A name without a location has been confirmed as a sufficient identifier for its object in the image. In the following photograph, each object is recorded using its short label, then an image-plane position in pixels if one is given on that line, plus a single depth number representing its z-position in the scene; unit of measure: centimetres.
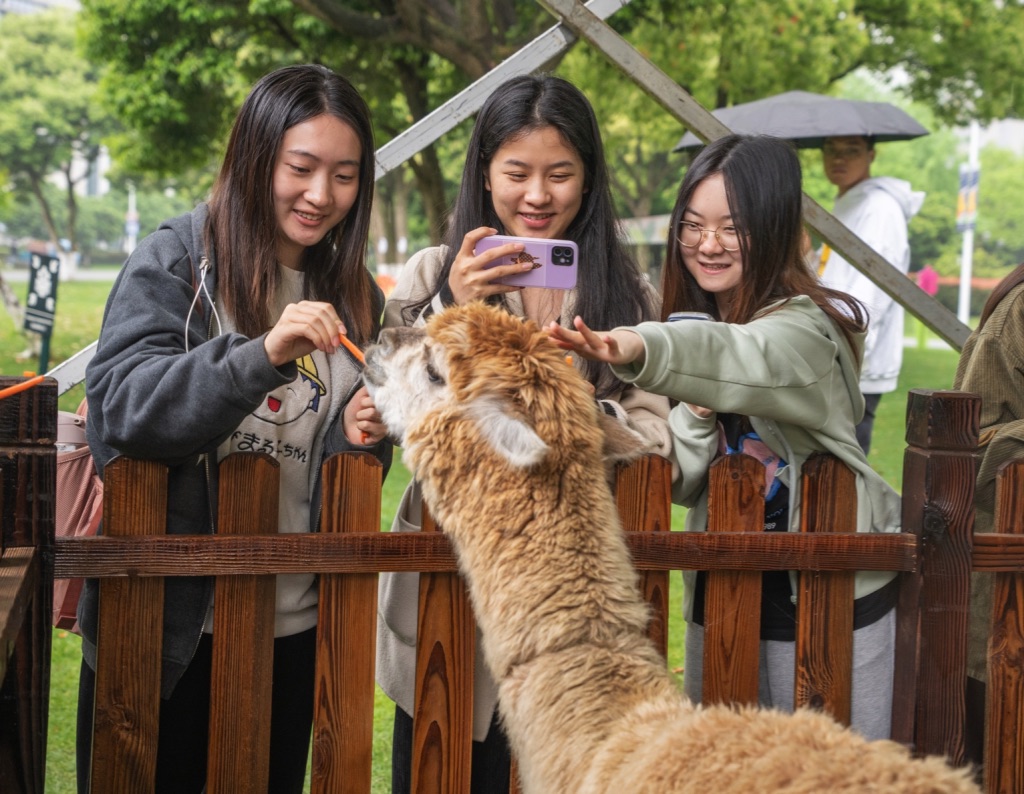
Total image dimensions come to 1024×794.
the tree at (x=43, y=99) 5016
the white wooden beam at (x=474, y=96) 439
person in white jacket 699
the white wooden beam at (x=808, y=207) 421
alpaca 201
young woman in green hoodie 269
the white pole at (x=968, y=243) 3091
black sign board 774
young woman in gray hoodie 245
